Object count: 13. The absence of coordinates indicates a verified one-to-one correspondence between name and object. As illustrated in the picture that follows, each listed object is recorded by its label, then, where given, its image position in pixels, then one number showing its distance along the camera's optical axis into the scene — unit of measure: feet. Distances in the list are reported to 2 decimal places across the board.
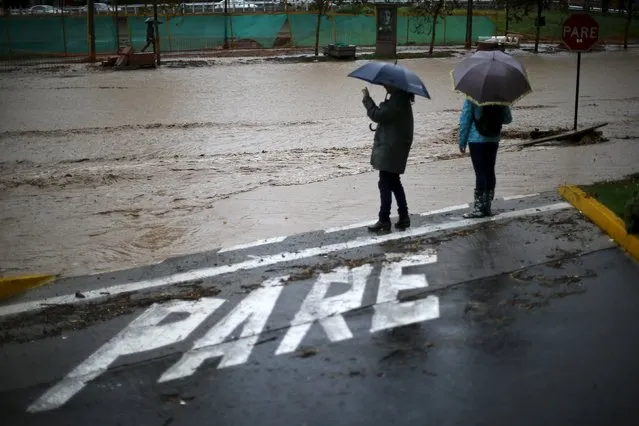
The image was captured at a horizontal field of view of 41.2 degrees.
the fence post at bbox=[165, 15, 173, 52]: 138.71
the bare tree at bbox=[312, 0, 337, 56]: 126.52
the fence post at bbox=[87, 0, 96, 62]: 118.62
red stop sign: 48.52
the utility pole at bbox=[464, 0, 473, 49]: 145.81
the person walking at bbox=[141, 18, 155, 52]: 120.26
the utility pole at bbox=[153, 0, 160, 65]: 116.07
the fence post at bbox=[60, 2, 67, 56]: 129.89
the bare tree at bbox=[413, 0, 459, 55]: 138.51
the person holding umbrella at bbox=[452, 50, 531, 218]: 27.22
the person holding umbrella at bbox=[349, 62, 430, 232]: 26.40
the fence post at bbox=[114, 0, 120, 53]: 128.98
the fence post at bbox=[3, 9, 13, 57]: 122.48
